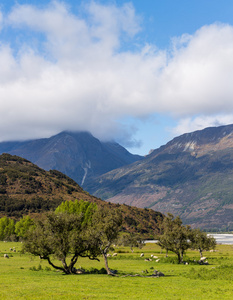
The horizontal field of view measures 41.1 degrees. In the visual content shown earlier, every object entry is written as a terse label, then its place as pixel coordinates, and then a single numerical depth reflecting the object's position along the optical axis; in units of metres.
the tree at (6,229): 158.25
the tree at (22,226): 148.62
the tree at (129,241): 129.54
